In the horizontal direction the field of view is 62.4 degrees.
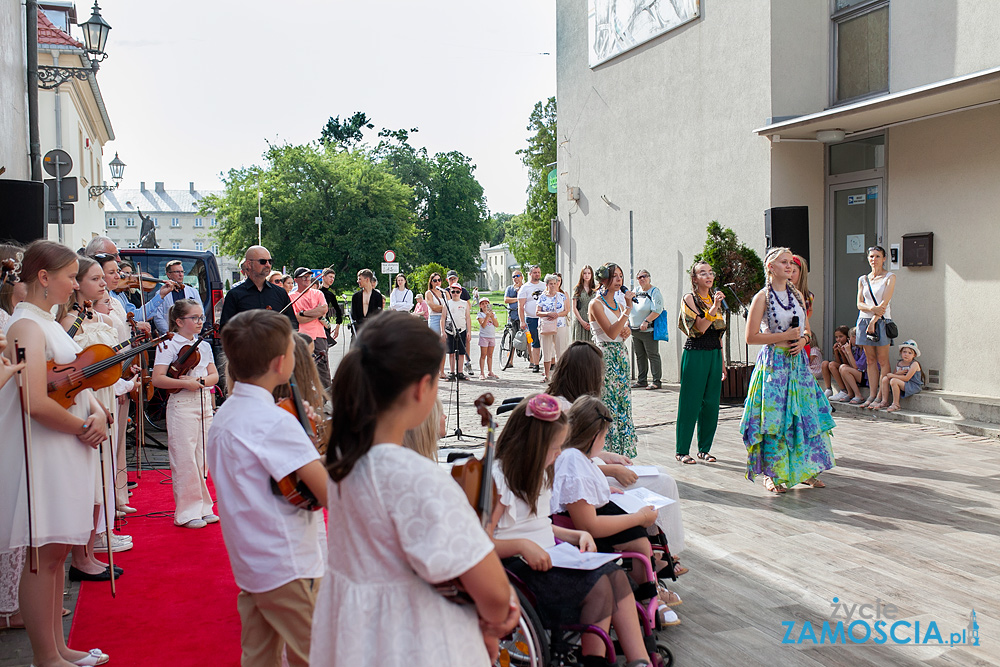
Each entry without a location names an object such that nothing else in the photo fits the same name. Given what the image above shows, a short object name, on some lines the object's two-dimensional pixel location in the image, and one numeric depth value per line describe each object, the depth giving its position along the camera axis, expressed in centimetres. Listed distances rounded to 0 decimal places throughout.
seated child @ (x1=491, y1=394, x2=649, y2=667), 308
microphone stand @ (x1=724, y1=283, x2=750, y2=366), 1186
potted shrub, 1202
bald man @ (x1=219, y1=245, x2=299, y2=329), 670
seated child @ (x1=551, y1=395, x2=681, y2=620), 359
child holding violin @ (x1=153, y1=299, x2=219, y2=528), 593
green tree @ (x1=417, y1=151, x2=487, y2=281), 6525
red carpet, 384
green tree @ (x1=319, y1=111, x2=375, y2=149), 6938
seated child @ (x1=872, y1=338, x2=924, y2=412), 983
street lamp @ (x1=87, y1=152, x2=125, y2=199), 2364
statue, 2143
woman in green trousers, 754
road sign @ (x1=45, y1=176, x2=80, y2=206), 1078
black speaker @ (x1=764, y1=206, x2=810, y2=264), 939
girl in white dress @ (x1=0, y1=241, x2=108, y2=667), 341
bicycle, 1702
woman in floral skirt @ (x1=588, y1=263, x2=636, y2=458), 692
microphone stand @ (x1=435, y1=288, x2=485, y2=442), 1409
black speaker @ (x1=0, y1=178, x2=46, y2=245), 684
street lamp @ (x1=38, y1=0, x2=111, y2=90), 1059
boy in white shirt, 269
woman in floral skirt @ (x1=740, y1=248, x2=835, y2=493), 654
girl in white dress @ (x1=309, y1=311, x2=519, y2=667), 176
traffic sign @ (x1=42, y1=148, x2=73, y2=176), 1073
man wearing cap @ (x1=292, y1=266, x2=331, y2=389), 966
